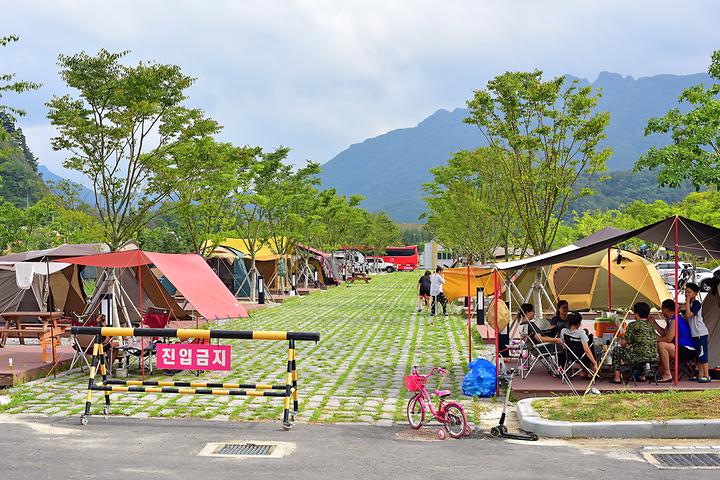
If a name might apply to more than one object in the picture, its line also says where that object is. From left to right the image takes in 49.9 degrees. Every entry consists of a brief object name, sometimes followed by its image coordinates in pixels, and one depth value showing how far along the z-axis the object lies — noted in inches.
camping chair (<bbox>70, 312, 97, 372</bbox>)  493.0
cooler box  458.2
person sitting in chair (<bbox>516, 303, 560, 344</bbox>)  430.3
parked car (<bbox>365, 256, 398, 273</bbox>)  3400.6
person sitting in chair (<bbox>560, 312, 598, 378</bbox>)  416.8
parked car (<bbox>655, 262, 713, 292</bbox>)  1553.3
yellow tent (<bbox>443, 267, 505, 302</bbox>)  687.7
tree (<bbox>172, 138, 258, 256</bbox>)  798.5
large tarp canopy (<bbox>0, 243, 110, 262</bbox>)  614.5
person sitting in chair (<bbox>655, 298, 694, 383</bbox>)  412.2
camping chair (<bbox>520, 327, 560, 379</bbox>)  429.7
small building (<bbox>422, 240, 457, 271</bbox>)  3633.1
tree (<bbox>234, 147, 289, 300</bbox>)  1144.6
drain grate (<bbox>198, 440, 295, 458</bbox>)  283.9
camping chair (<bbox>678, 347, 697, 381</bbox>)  420.5
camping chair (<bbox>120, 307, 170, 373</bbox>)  488.1
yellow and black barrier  334.6
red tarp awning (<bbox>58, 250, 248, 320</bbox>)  478.3
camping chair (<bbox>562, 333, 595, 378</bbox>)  418.3
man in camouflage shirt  408.8
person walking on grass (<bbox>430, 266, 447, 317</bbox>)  954.7
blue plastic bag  409.4
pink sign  355.3
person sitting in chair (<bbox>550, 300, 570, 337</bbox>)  450.6
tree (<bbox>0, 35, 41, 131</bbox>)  661.9
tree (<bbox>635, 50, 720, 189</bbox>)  673.0
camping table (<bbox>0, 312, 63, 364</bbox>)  527.2
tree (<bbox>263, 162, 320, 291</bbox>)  1267.2
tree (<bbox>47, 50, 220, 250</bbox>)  665.0
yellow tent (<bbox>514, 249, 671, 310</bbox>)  788.6
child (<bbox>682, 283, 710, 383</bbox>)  416.8
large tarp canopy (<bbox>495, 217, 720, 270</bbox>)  410.0
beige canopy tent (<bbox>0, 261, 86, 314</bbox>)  755.4
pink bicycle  317.7
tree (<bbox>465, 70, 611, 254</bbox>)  701.3
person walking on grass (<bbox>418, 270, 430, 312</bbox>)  999.6
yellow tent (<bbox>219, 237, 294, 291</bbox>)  1405.9
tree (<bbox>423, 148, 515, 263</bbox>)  1064.8
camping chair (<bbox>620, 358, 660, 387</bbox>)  411.5
